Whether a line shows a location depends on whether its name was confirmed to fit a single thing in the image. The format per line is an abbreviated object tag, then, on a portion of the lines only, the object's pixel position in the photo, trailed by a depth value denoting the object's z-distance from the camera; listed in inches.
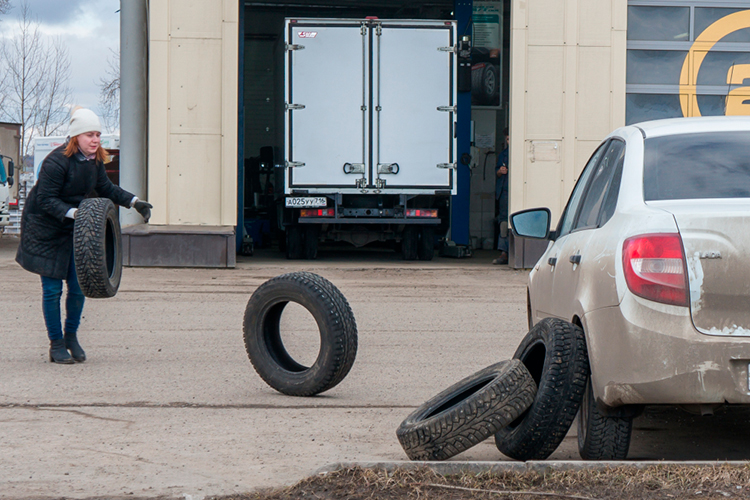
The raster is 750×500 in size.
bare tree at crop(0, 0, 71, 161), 3119.6
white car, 272.2
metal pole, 1165.9
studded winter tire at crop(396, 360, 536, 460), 298.9
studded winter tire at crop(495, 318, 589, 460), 298.7
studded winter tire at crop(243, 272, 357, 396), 433.1
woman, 515.1
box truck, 1158.1
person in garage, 1229.3
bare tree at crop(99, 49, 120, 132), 3558.7
